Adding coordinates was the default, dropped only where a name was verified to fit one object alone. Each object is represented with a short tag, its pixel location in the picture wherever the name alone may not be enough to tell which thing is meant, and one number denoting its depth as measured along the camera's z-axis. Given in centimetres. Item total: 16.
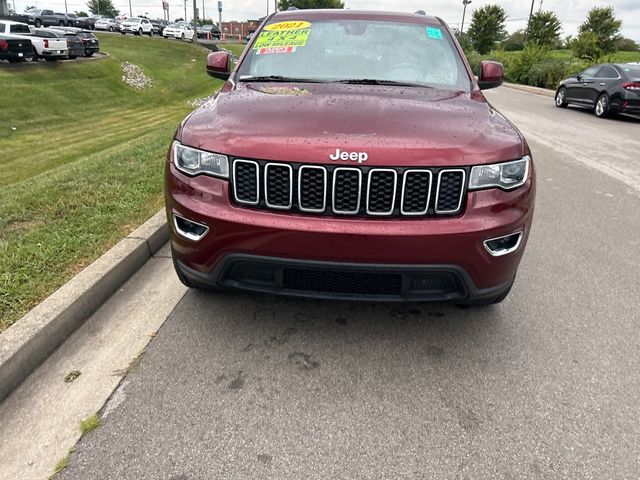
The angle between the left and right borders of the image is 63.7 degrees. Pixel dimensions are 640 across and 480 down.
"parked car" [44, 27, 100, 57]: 2923
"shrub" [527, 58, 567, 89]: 2648
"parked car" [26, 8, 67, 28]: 4319
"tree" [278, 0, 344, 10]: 6994
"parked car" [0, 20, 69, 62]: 2377
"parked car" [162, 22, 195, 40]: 5072
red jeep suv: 241
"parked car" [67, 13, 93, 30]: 4804
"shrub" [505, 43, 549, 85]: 3017
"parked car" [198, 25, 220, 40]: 6394
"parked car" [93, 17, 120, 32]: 5131
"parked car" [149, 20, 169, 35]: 5278
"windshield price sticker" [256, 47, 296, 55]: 376
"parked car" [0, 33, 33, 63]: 2095
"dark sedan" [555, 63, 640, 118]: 1355
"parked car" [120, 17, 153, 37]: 4934
